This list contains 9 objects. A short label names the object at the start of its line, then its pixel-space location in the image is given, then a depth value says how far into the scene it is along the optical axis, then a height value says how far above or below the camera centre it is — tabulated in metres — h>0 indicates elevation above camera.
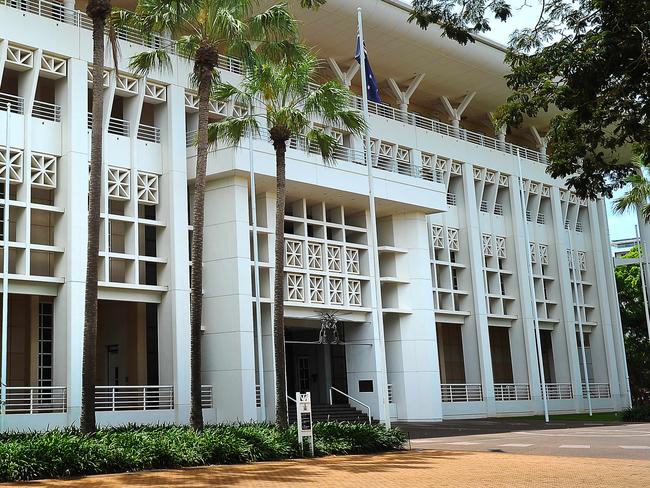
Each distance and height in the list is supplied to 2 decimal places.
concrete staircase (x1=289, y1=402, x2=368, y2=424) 33.09 -1.11
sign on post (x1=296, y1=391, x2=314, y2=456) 19.89 -0.77
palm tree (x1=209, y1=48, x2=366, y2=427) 24.47 +8.55
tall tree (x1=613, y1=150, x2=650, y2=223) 37.43 +8.54
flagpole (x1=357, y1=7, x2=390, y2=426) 24.50 +5.32
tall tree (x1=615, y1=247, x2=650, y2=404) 57.28 +2.64
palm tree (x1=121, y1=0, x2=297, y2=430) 21.80 +10.09
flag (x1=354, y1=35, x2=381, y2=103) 27.83 +10.36
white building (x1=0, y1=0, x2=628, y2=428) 27.47 +6.10
